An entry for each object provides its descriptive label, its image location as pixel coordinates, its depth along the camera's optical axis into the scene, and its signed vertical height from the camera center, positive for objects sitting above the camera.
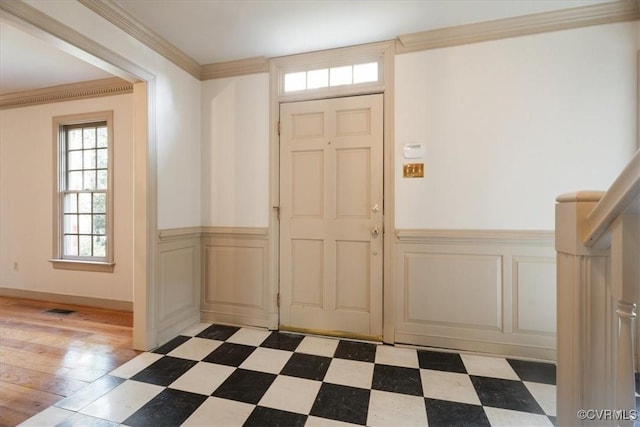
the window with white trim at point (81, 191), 3.36 +0.24
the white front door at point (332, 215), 2.50 -0.03
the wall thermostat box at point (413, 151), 2.39 +0.50
